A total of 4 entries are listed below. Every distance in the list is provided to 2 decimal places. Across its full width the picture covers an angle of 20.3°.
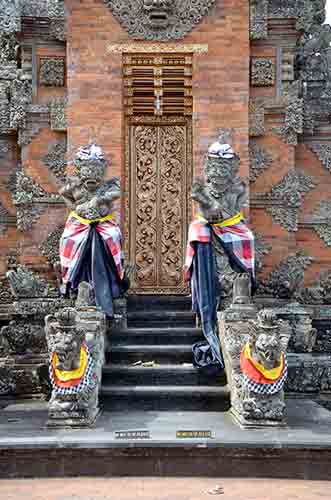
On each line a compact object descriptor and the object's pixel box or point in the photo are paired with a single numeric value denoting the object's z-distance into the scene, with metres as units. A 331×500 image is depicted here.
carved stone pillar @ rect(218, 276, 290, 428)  9.71
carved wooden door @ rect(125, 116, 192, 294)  13.55
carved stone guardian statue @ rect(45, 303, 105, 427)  9.73
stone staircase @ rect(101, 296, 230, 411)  10.78
